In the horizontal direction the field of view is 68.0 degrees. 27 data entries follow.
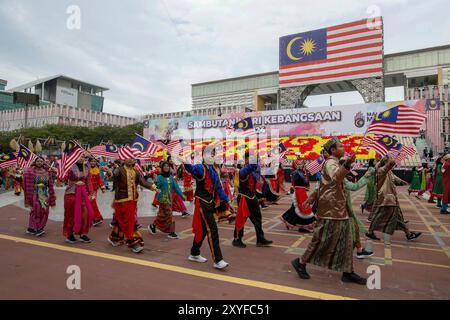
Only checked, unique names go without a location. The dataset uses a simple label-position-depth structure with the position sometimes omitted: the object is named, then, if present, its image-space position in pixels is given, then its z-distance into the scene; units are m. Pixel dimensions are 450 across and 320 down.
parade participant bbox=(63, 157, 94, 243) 6.03
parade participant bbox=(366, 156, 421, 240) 5.72
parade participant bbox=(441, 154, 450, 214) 9.59
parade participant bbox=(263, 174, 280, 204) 10.17
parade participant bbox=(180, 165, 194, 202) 11.33
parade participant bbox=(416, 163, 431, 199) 14.23
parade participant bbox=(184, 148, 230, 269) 4.75
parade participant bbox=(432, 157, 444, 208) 10.95
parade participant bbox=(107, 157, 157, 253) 5.50
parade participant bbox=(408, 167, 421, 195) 15.89
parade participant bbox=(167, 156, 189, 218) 8.69
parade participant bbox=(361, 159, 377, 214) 9.07
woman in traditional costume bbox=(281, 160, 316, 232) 7.20
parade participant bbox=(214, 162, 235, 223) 5.34
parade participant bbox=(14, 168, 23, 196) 14.61
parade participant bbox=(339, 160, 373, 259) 4.25
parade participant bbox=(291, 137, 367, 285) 3.98
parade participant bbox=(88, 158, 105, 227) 6.96
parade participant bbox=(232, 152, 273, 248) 5.92
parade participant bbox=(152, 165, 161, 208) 8.13
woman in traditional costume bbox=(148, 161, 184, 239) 6.64
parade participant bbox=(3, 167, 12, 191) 16.03
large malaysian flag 36.66
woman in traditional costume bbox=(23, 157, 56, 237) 6.70
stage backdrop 28.88
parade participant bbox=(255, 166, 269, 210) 9.17
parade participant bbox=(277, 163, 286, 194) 12.96
